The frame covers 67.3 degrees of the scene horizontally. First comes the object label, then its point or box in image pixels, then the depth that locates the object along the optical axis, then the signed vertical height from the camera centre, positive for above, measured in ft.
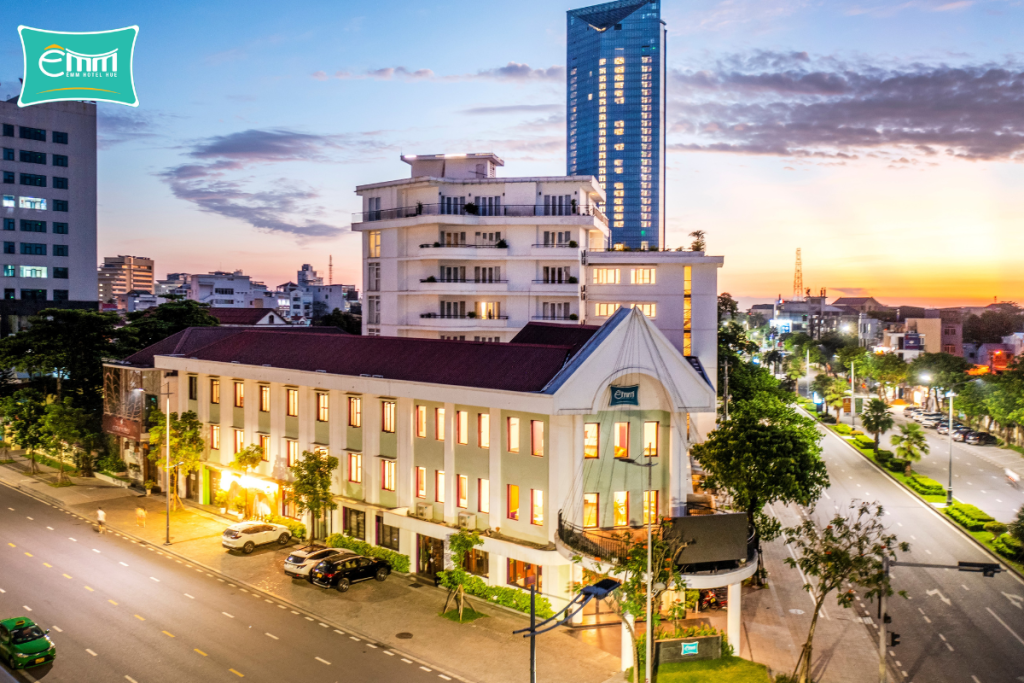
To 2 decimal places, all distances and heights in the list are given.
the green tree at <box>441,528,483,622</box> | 118.01 -38.04
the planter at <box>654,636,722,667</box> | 101.71 -43.88
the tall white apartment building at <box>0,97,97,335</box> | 342.23 +50.55
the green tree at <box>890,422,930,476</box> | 229.25 -36.93
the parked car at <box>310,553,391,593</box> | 130.62 -43.51
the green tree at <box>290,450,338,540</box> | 144.15 -30.82
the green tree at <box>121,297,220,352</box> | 285.02 -0.47
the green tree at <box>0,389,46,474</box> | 214.48 -29.44
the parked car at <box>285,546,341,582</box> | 133.80 -42.40
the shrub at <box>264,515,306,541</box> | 157.58 -43.11
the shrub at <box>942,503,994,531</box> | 170.71 -44.47
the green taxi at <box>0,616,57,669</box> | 97.35 -41.80
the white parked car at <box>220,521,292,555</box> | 147.95 -42.44
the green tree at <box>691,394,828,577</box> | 132.98 -25.57
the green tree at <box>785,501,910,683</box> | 92.02 -29.94
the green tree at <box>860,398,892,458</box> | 255.09 -32.62
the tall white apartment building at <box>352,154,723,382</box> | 234.99 +16.38
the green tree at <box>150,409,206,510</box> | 172.24 -28.72
